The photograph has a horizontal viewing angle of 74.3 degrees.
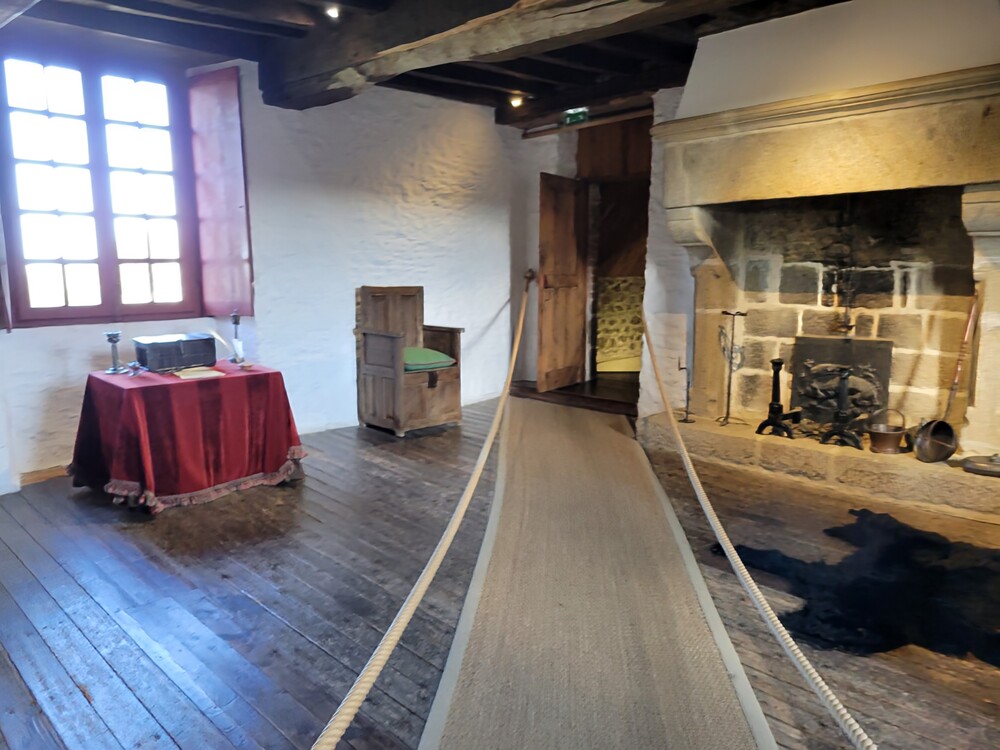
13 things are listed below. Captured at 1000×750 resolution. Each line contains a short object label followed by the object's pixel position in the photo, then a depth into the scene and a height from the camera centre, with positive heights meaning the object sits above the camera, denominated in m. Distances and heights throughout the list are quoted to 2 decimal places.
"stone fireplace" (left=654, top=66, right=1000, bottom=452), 3.21 +0.28
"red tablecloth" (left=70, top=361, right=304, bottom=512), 3.38 -0.83
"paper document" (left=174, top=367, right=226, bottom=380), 3.63 -0.50
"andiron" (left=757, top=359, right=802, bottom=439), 4.14 -0.85
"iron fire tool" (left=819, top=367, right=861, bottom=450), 3.94 -0.85
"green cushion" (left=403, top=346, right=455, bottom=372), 4.80 -0.57
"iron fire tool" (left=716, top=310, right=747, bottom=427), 4.45 -0.49
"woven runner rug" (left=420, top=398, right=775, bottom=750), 1.81 -1.21
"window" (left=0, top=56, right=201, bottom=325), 3.89 +0.56
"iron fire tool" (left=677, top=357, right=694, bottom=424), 4.58 -0.84
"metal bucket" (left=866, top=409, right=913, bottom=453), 3.70 -0.89
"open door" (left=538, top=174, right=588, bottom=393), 6.00 +0.00
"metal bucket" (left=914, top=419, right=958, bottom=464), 3.56 -0.87
